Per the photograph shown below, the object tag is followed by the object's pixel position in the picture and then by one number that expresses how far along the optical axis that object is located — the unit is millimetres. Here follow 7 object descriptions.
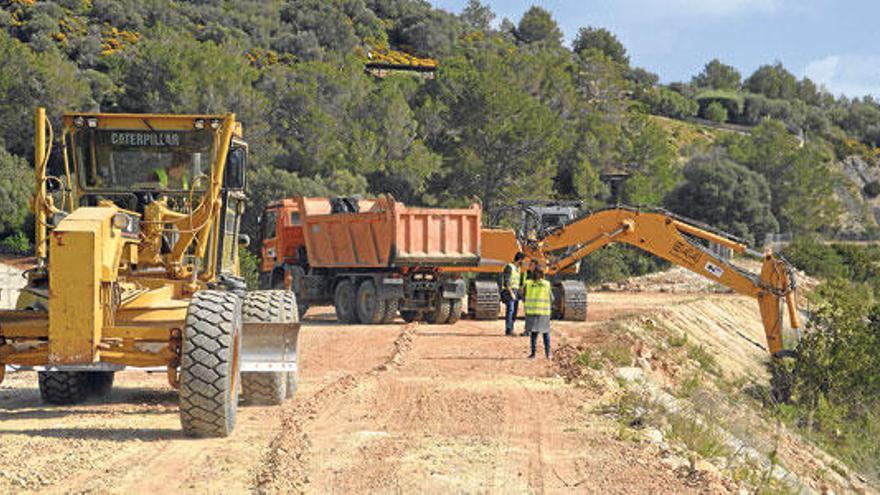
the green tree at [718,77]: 142000
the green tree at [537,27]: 116250
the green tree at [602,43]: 121875
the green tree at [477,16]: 116438
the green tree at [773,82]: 134625
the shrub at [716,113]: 118188
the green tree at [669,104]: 114375
